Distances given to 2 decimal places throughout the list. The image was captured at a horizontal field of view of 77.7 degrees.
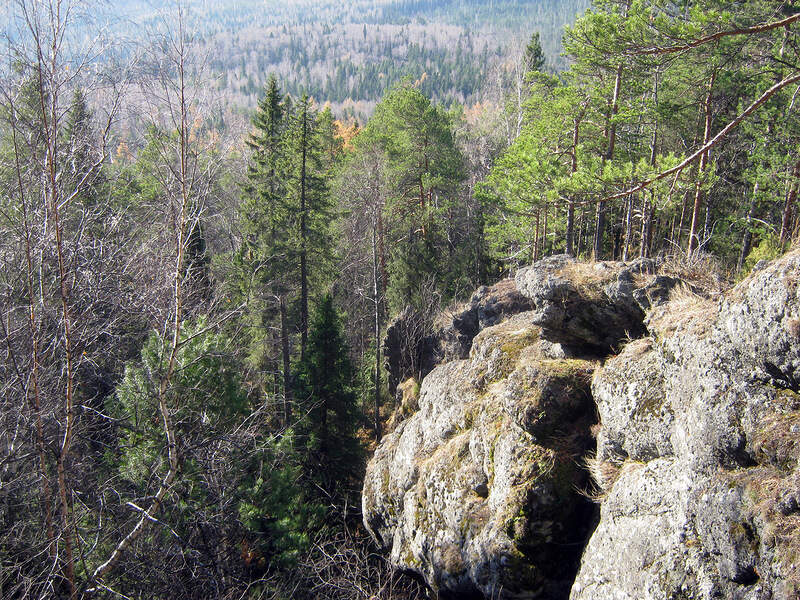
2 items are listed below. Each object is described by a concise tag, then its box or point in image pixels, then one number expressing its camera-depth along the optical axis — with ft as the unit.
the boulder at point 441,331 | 48.49
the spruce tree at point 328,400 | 51.93
